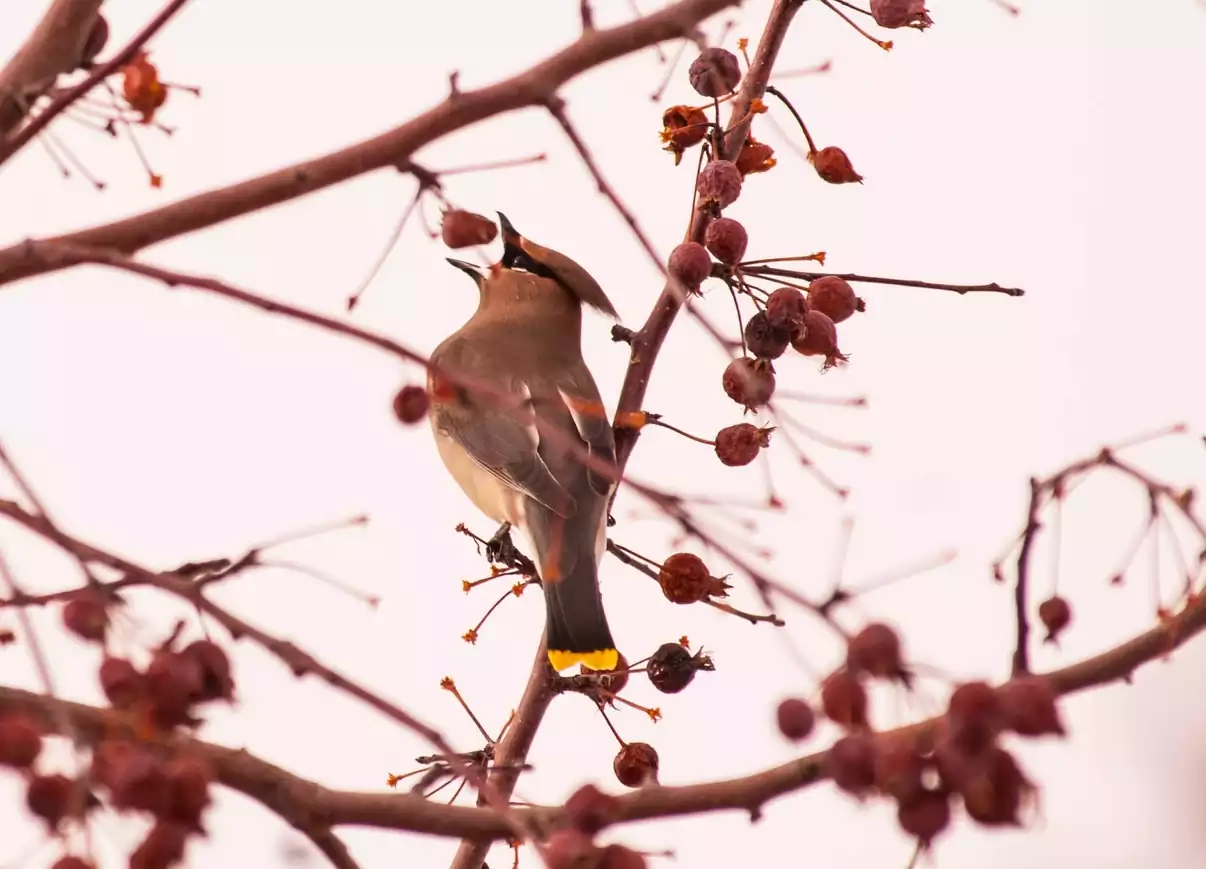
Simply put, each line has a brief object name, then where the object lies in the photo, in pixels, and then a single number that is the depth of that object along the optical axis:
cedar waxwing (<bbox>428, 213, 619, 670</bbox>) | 6.67
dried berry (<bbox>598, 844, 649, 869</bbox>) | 6.32
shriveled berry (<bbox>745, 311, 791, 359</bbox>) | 6.56
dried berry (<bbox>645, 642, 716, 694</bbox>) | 6.57
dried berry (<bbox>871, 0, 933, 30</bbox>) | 6.55
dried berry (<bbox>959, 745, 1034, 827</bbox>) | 6.30
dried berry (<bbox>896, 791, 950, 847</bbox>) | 6.30
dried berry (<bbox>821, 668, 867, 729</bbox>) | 6.31
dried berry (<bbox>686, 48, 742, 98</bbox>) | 6.56
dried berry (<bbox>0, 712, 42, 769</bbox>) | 6.31
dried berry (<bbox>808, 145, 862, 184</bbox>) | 6.58
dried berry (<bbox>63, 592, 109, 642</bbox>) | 6.35
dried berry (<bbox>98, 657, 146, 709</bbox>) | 6.33
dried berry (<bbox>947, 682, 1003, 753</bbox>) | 6.30
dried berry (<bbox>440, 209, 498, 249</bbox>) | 6.43
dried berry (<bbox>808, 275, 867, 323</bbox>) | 6.57
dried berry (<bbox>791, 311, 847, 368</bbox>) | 6.56
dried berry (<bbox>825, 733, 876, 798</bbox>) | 6.30
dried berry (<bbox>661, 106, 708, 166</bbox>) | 6.56
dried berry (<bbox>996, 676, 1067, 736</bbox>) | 6.30
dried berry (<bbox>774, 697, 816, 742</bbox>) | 6.35
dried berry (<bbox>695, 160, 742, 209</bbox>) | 6.54
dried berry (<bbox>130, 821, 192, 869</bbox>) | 6.30
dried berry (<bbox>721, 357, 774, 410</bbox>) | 6.51
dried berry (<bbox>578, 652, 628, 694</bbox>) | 6.54
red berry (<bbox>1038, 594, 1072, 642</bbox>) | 6.37
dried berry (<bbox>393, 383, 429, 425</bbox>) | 6.42
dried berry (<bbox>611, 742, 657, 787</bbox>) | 6.55
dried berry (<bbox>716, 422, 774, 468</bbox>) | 6.57
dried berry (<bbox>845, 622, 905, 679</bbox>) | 6.30
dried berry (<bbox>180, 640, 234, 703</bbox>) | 6.35
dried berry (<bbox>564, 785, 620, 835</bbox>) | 6.33
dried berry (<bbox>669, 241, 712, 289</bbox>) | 6.51
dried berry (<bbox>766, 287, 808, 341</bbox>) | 6.55
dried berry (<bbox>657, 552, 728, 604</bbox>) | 6.52
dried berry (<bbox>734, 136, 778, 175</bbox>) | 6.59
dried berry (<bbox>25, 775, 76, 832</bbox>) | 6.31
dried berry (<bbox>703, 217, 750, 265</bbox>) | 6.54
